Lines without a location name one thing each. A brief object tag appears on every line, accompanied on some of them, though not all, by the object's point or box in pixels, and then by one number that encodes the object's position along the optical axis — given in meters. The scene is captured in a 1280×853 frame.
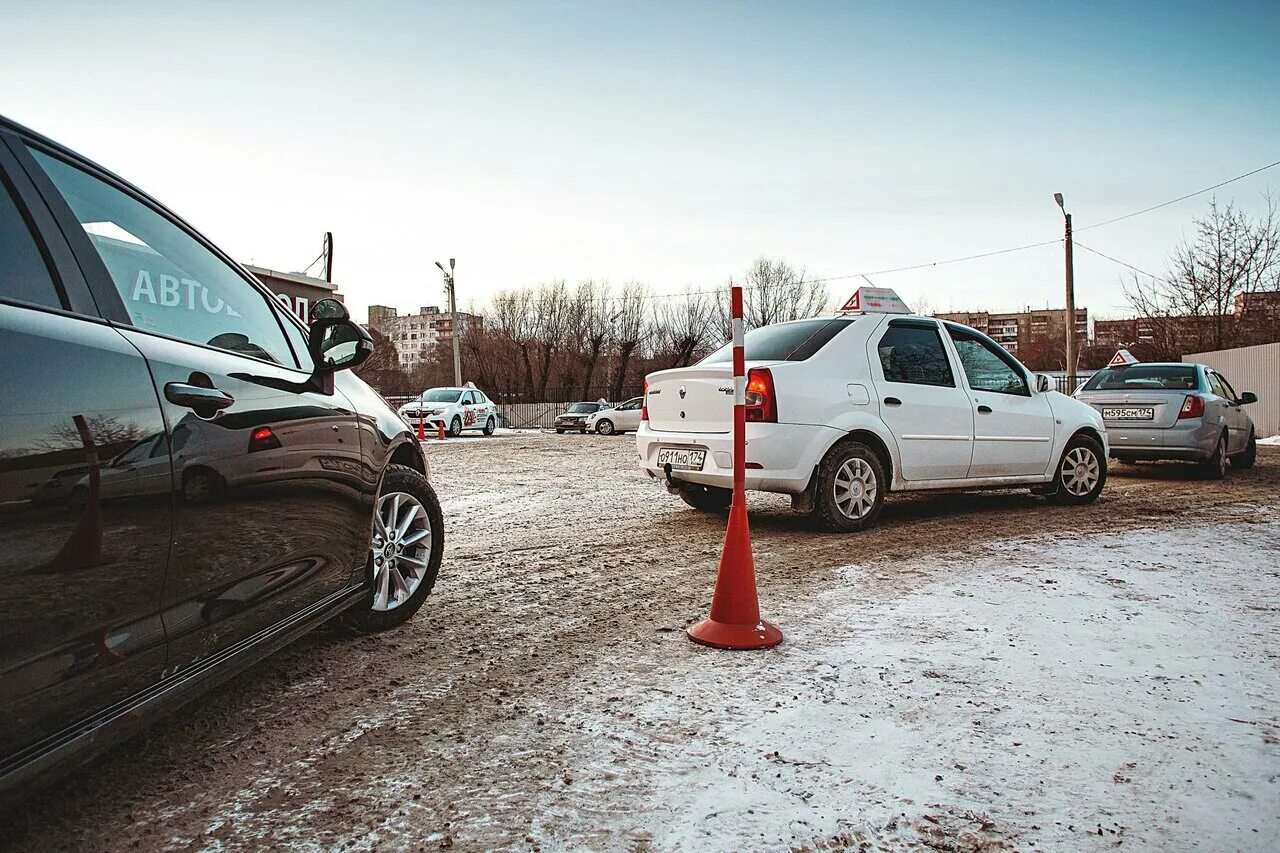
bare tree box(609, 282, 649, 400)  54.41
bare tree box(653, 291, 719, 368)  53.25
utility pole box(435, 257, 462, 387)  38.00
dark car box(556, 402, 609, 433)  32.38
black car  1.42
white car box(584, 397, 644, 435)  31.09
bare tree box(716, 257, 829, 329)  50.47
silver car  9.94
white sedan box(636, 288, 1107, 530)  5.56
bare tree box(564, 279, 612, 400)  54.78
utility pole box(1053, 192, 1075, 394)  22.17
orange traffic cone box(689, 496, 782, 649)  3.34
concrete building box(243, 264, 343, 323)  20.27
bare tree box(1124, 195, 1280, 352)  27.62
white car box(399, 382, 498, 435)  24.33
